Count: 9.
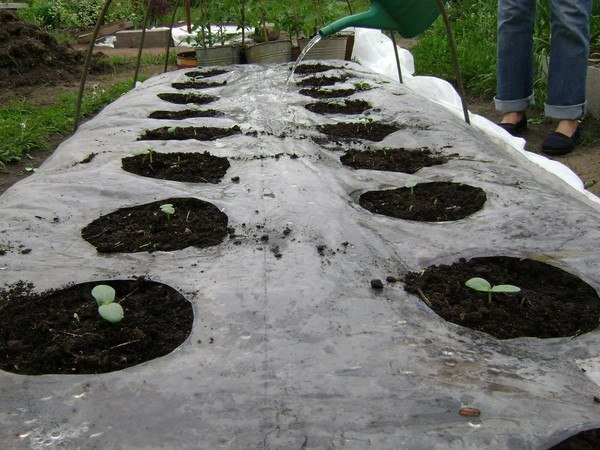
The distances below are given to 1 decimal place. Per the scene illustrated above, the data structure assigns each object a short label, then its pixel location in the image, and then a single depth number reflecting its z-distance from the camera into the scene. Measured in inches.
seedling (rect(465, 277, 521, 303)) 52.8
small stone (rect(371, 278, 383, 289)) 56.8
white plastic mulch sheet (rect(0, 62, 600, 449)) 38.9
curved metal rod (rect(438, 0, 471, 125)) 95.5
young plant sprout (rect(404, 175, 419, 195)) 80.3
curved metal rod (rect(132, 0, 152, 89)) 149.3
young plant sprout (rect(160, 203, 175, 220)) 71.4
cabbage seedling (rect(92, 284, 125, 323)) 50.1
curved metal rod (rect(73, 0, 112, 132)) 108.6
